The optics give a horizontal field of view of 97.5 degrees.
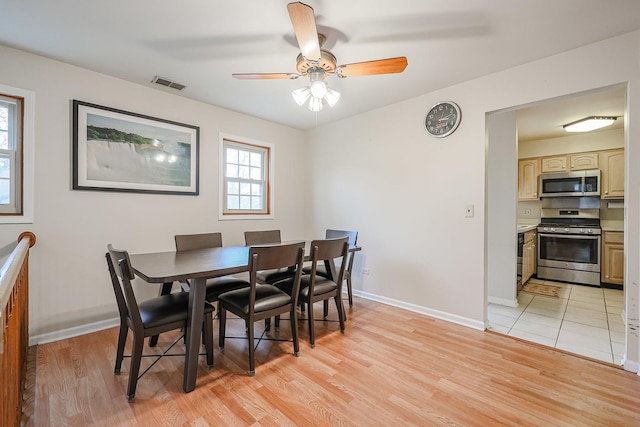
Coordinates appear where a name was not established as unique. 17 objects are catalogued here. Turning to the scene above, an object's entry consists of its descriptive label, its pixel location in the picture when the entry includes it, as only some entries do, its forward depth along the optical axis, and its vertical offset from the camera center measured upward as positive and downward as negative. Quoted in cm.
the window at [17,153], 224 +47
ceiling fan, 170 +102
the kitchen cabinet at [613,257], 398 -64
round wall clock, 284 +98
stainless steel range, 419 -46
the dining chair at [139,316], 163 -66
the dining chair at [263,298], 191 -65
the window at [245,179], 364 +46
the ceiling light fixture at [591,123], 368 +120
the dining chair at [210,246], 249 -36
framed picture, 255 +60
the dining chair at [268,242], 281 -34
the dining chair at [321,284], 229 -65
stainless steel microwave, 433 +47
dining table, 165 -38
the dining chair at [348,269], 311 -65
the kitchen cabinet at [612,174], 413 +58
